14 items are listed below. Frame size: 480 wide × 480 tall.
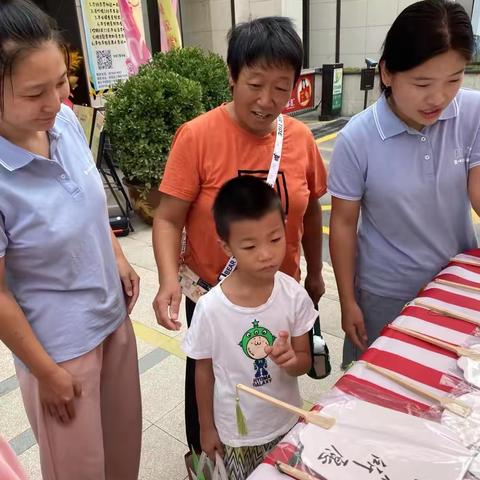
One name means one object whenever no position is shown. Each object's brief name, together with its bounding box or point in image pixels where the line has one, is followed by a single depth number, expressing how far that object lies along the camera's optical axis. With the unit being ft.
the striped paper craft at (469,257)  5.03
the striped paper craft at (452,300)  4.23
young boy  4.07
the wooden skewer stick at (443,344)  3.63
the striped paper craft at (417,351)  3.60
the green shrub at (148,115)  13.80
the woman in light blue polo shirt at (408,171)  4.16
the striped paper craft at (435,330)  3.87
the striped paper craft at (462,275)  4.69
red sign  30.25
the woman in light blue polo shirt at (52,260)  3.59
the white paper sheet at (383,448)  2.70
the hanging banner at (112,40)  18.07
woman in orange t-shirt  4.52
